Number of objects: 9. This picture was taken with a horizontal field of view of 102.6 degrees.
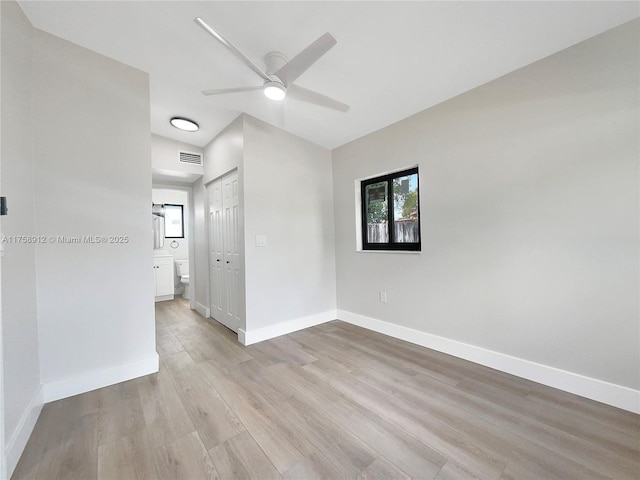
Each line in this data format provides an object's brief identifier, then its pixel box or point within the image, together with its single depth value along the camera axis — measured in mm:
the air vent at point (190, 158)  3613
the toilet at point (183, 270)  5556
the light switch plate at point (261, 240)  2936
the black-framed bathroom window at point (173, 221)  5754
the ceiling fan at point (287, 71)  1548
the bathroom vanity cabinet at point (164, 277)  5039
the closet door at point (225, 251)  3139
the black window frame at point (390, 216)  2840
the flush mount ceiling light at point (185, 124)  3023
